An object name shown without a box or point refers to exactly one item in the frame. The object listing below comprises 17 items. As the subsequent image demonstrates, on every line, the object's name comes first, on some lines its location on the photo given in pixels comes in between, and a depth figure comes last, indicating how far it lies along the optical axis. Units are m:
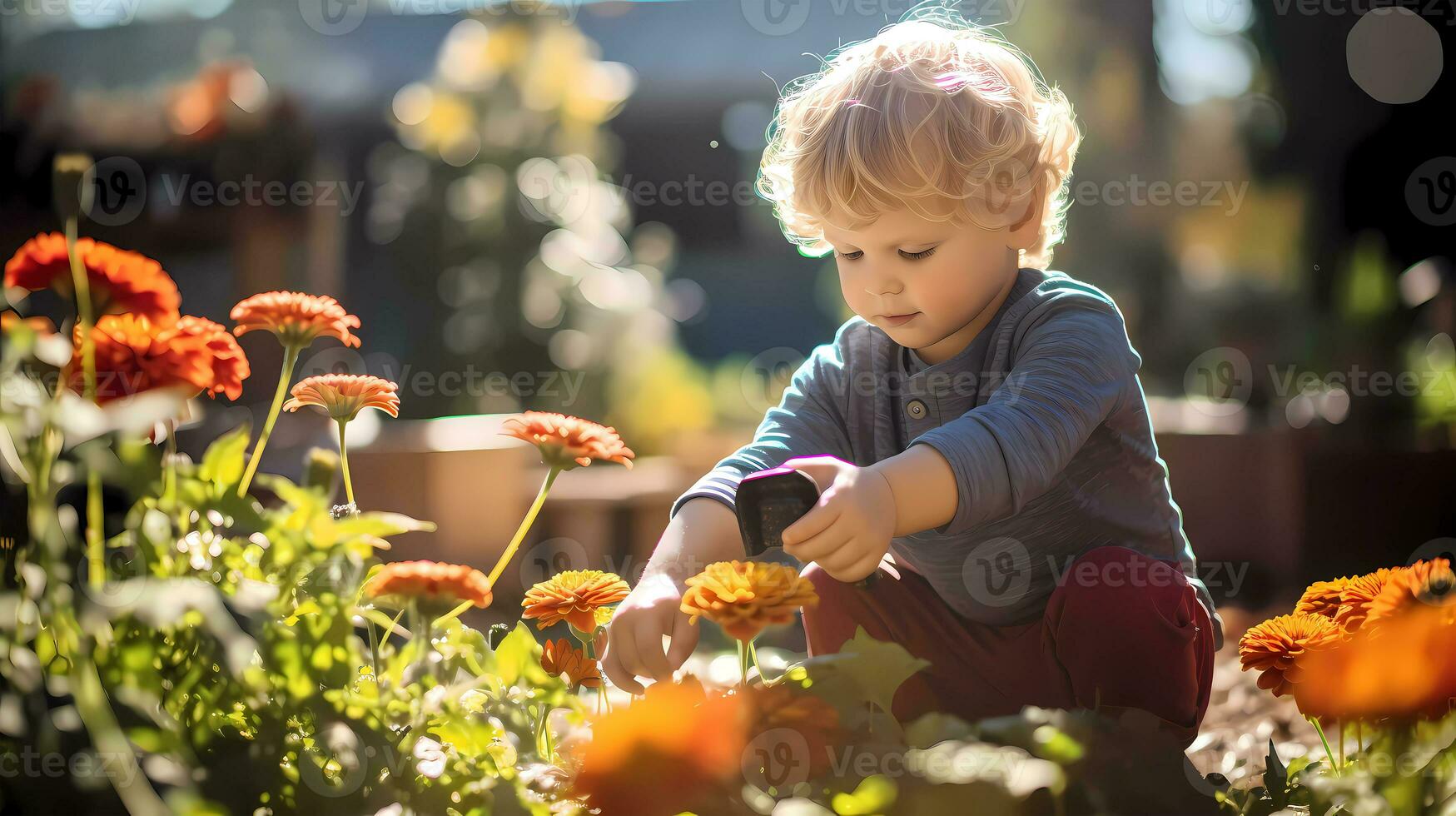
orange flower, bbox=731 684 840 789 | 1.59
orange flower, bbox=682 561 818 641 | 1.57
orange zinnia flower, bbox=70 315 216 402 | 1.57
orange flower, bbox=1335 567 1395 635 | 1.66
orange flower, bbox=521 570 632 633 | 1.68
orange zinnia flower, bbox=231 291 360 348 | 1.66
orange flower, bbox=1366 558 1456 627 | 1.64
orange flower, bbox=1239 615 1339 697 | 1.65
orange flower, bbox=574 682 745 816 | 1.57
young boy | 1.65
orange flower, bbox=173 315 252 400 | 1.62
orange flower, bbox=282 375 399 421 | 1.69
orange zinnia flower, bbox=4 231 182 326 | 1.58
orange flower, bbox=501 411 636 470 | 1.67
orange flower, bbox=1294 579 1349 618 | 1.69
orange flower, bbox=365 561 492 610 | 1.57
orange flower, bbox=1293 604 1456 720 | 1.62
